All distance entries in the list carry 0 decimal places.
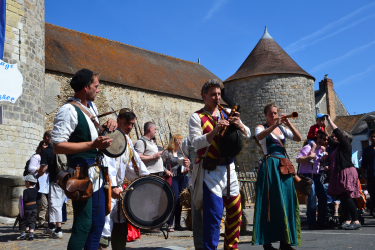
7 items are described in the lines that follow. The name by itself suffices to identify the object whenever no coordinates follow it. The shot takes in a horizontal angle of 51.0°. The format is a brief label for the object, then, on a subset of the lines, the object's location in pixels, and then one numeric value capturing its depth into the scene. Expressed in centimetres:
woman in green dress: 443
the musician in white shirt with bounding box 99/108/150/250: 425
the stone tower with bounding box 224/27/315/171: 2770
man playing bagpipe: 370
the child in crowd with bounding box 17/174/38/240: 674
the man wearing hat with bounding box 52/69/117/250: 291
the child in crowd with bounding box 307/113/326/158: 686
